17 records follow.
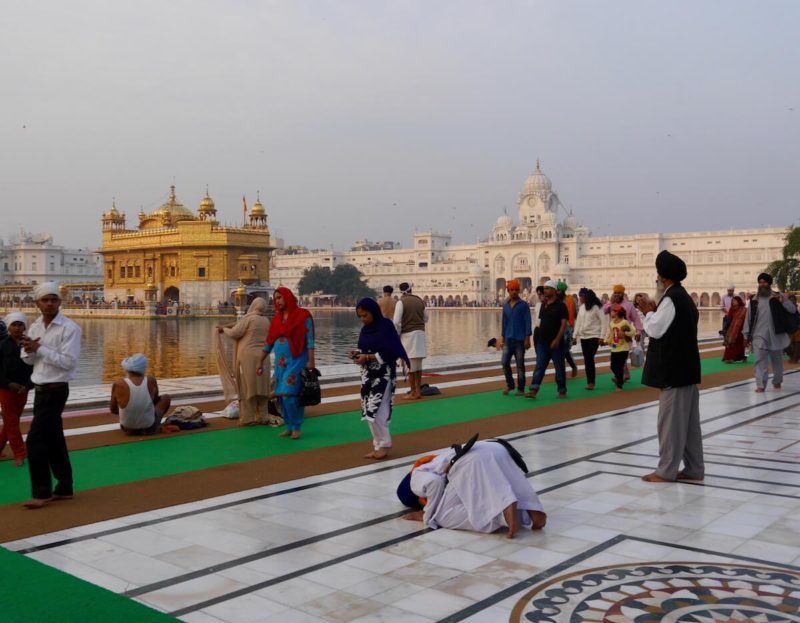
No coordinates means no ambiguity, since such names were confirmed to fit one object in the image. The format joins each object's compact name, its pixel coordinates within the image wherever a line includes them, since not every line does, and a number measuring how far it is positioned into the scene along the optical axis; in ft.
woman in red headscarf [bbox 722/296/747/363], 42.11
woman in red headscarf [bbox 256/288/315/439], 21.99
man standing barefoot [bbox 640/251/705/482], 16.76
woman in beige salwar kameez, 24.16
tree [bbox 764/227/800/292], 117.50
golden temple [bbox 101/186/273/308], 162.30
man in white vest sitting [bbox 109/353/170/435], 22.09
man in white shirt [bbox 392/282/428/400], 30.94
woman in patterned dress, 19.07
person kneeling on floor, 13.19
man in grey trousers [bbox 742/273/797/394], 31.35
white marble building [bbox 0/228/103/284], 305.73
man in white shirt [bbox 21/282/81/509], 14.89
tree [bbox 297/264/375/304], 279.49
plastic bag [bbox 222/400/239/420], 25.45
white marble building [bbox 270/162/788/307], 255.29
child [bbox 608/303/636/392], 32.96
